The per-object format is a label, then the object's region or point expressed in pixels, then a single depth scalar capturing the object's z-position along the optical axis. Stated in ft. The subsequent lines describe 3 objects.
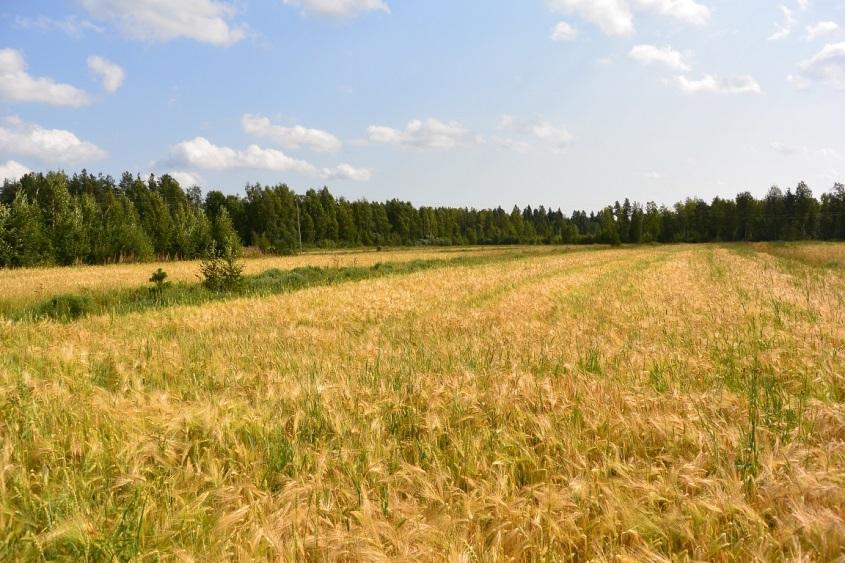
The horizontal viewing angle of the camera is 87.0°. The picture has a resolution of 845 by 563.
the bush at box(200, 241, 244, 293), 61.31
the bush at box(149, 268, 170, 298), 60.97
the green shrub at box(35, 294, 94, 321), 41.57
